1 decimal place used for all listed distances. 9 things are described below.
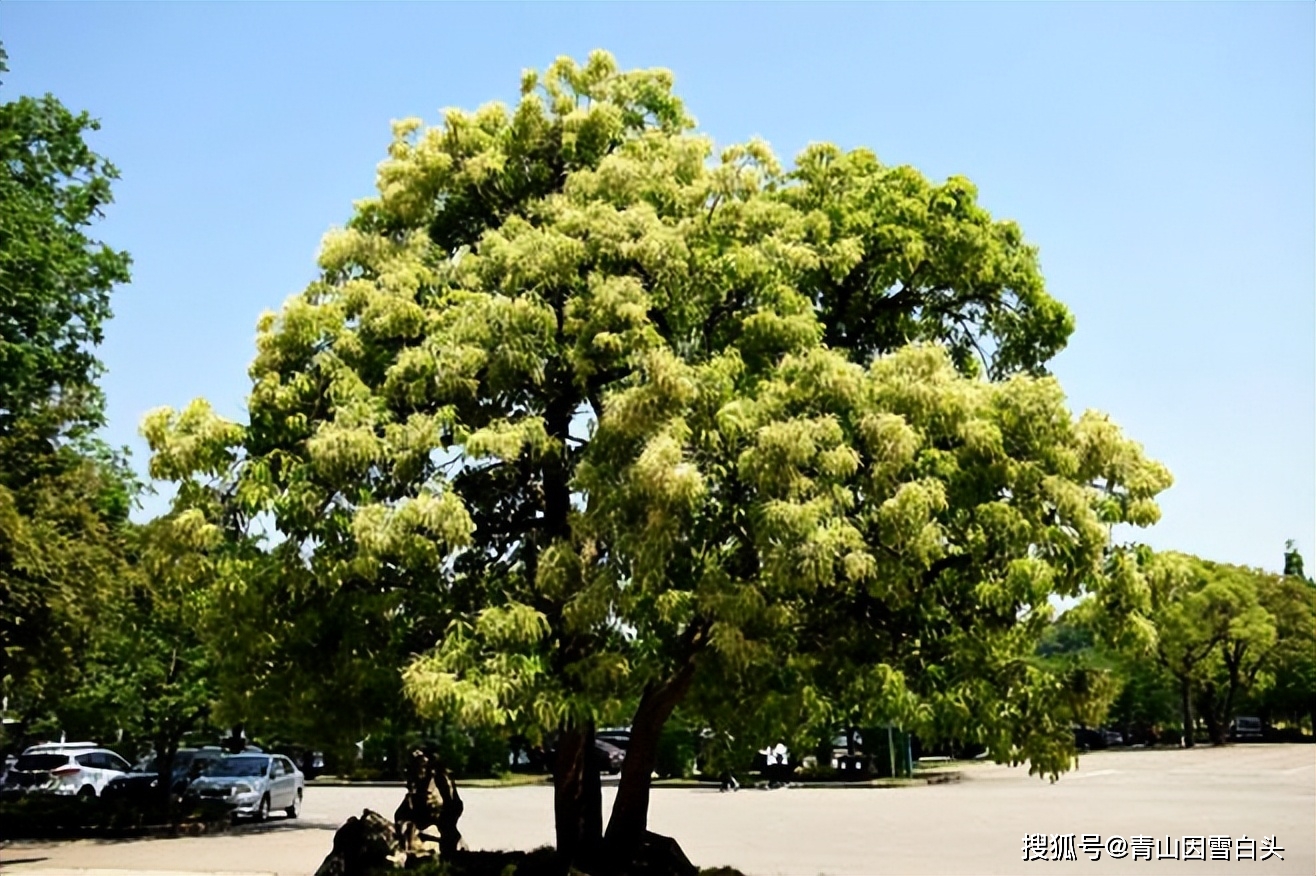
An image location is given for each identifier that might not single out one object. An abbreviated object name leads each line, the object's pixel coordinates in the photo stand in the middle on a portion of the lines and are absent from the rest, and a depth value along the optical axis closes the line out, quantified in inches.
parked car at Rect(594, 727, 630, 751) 1720.0
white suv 1206.3
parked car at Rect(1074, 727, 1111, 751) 2244.3
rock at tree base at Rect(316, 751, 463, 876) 499.2
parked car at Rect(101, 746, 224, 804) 1084.5
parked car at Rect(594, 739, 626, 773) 1478.8
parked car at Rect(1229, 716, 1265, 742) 2453.2
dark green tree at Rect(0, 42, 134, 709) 586.6
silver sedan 964.0
